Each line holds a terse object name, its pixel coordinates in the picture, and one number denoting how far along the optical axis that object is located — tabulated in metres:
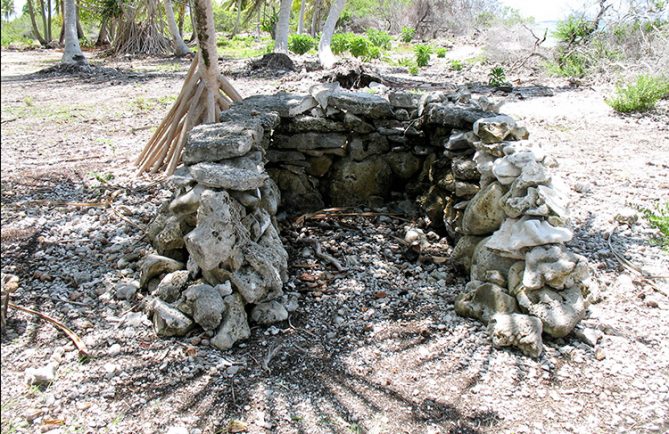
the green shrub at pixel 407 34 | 21.05
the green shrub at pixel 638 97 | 7.45
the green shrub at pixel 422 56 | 12.64
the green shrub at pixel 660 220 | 4.18
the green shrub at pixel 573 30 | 11.04
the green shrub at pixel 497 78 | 9.48
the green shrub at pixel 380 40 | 17.77
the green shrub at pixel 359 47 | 13.99
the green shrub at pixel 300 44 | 16.61
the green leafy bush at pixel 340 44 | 14.75
